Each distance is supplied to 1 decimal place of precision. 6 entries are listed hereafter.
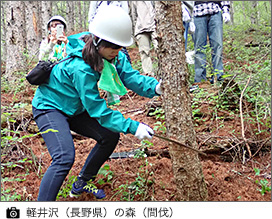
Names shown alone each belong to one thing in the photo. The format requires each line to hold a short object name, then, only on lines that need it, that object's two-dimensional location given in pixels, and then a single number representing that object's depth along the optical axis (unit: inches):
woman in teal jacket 81.5
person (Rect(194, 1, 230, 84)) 173.9
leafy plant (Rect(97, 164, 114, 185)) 108.8
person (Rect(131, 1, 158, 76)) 199.2
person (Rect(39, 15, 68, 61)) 143.3
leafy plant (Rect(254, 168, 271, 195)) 95.0
